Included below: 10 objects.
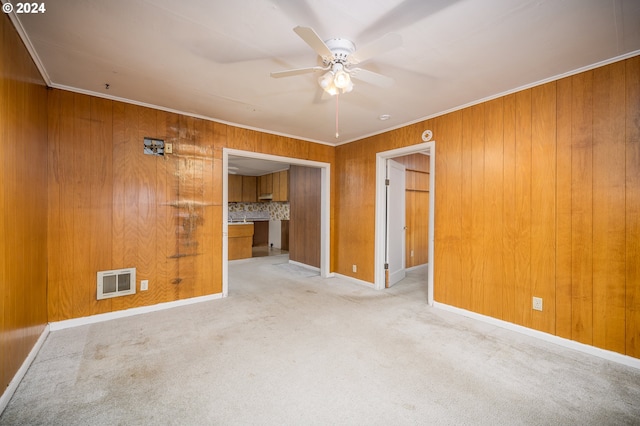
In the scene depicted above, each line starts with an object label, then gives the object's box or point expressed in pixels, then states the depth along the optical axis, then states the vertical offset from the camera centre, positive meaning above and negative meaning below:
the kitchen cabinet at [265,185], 8.17 +0.87
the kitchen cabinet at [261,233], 9.15 -0.72
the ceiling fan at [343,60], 1.64 +1.05
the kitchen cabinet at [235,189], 8.46 +0.75
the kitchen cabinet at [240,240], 6.52 -0.70
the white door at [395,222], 4.43 -0.16
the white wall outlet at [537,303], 2.65 -0.90
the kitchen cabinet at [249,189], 8.66 +0.76
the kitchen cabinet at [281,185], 7.51 +0.79
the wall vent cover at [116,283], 3.01 -0.82
